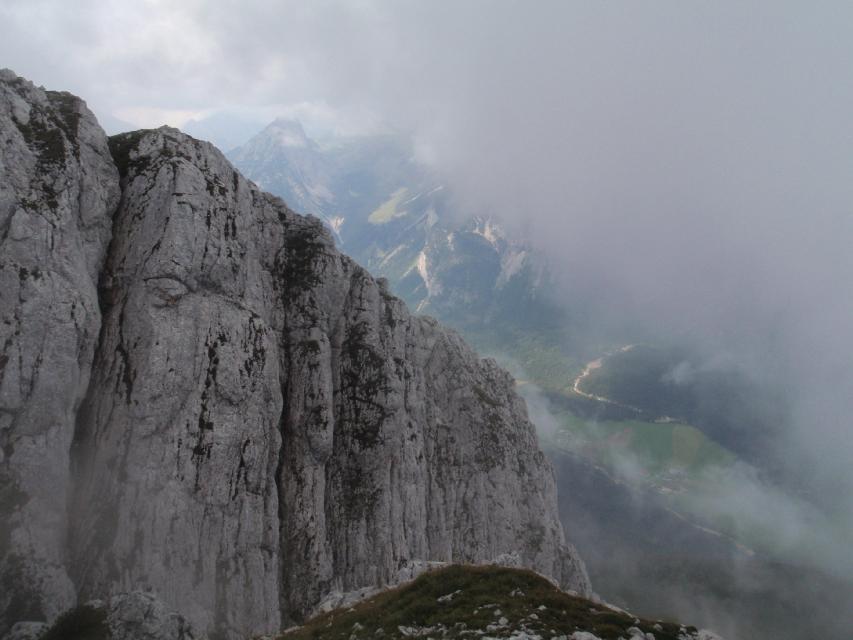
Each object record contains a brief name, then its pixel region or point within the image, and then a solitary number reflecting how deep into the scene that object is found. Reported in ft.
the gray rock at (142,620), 109.19
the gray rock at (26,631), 106.22
